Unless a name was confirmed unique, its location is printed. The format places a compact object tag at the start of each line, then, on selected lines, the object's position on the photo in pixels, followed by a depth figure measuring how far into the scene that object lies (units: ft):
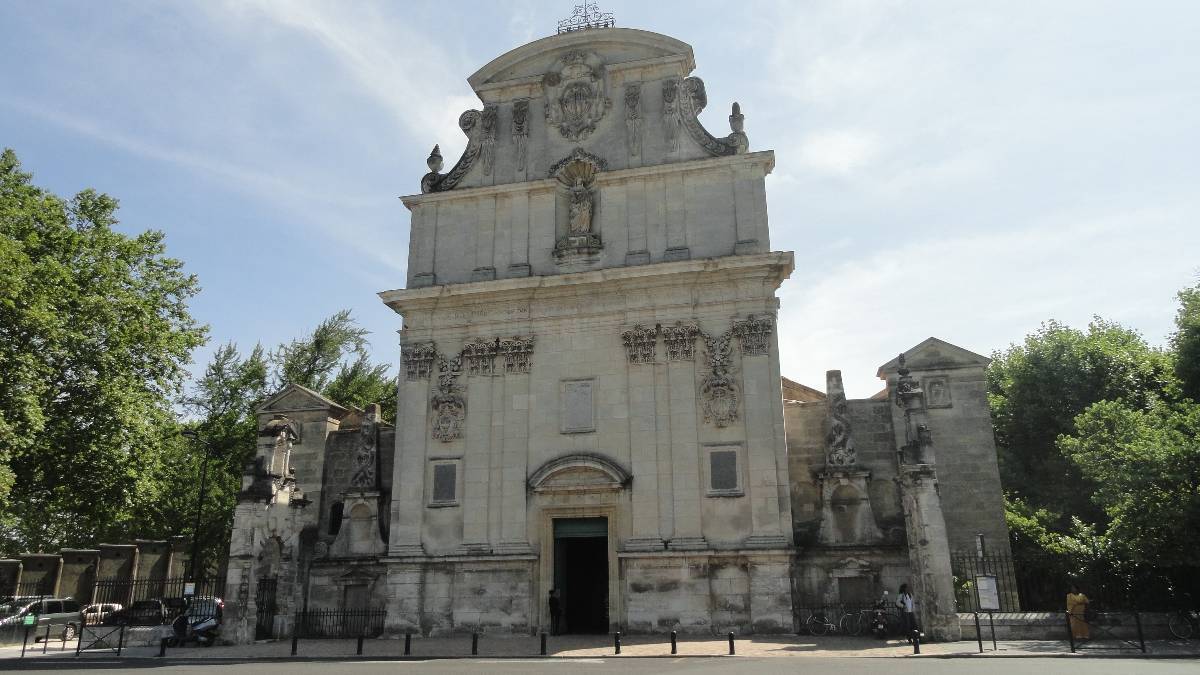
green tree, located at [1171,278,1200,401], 81.61
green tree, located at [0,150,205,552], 77.61
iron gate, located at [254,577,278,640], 76.43
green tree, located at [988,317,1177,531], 110.01
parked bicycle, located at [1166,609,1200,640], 59.31
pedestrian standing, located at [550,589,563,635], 72.13
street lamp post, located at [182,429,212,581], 97.63
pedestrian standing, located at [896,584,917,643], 61.82
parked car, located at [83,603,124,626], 91.85
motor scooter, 71.61
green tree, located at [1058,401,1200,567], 60.95
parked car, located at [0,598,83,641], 81.56
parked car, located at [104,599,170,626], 89.32
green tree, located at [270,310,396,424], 146.20
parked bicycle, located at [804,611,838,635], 68.95
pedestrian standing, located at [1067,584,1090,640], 60.03
